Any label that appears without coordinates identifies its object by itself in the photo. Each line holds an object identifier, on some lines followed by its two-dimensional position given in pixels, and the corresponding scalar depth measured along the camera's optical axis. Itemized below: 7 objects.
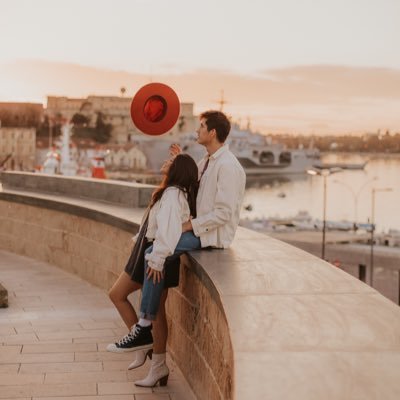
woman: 4.32
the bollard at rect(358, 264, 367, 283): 45.44
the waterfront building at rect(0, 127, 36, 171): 121.50
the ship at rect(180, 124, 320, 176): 158.62
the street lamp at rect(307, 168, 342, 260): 46.84
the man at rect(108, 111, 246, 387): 4.50
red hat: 6.15
